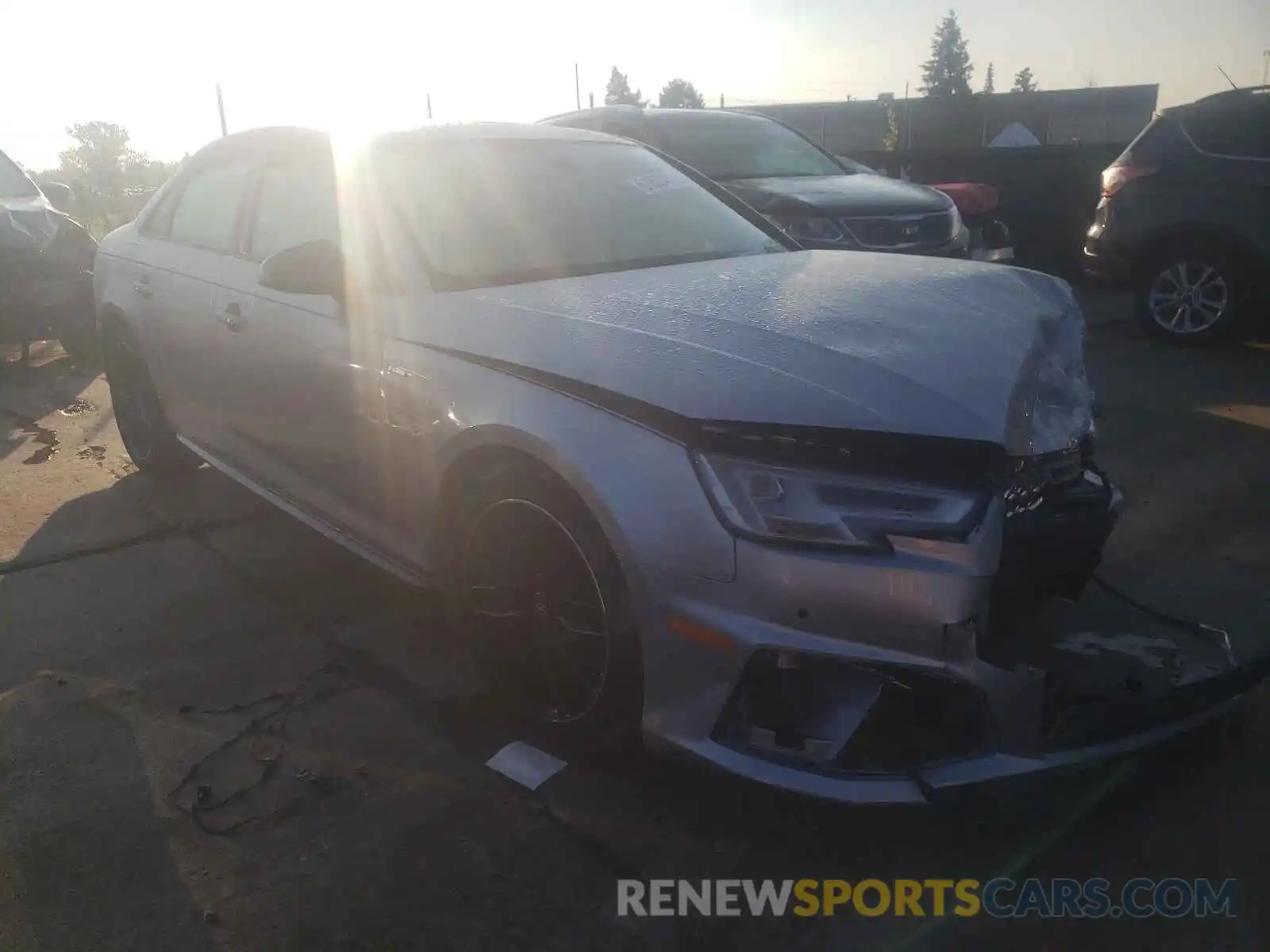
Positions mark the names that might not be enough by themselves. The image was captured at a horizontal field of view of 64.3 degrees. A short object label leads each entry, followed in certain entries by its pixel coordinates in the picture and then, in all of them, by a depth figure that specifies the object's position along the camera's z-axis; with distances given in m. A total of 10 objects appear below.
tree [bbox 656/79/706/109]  84.24
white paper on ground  2.47
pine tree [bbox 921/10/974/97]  86.06
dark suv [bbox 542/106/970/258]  6.49
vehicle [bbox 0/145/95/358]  7.47
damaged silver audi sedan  1.91
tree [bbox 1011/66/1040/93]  93.00
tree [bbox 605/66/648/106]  88.38
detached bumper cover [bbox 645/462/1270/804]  1.87
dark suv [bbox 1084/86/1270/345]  6.57
